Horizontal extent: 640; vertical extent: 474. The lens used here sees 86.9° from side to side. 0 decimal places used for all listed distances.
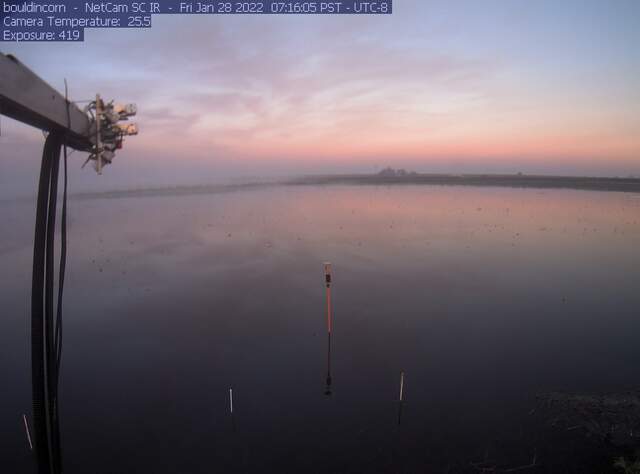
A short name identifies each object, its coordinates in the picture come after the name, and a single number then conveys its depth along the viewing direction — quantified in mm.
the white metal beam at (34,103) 3074
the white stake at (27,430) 8666
